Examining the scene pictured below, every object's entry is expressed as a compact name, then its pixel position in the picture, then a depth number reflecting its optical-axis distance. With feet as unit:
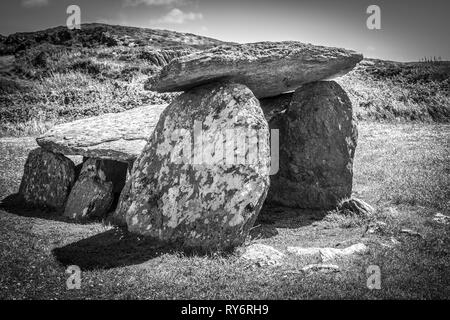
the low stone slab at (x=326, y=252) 25.58
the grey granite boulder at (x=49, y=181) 39.55
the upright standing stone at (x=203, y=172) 27.84
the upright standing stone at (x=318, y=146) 38.45
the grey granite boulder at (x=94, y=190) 36.60
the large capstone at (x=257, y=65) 29.30
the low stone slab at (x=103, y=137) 36.78
